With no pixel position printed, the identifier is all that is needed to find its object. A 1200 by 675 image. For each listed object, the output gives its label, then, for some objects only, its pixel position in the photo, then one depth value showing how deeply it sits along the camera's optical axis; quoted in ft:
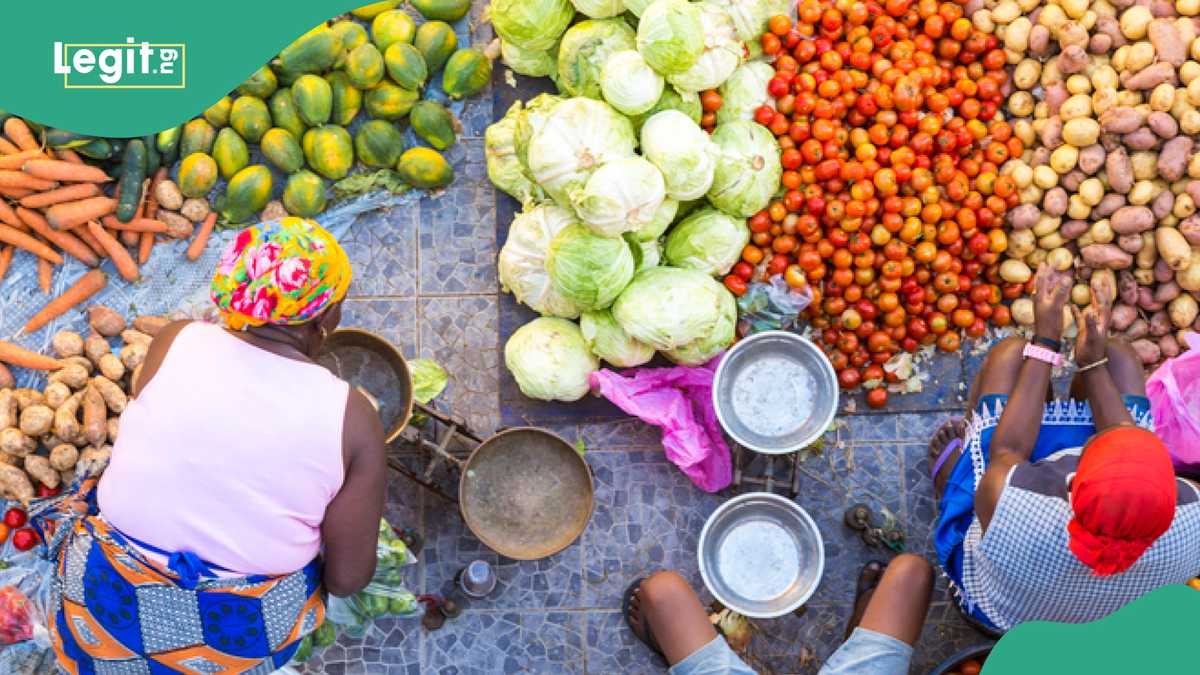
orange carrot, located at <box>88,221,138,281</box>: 11.64
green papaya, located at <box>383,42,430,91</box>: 11.68
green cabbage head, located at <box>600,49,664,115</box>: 10.47
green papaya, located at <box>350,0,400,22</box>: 12.07
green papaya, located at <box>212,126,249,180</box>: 11.66
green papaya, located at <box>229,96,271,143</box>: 11.59
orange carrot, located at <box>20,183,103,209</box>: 11.48
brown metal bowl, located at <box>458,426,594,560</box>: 10.83
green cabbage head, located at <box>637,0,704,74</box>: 10.36
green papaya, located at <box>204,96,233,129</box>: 11.64
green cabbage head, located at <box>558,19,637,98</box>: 10.91
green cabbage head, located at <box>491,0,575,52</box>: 11.09
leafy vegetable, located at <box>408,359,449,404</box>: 11.40
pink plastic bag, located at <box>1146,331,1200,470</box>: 9.83
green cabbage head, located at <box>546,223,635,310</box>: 10.36
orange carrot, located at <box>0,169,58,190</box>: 11.35
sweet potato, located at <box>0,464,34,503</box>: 10.79
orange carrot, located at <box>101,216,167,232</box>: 11.68
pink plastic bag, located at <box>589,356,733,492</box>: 11.33
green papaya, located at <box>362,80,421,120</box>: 11.85
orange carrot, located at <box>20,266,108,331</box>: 11.66
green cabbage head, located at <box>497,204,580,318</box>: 10.93
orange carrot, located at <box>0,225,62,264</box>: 11.60
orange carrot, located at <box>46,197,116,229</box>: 11.41
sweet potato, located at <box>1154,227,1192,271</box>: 10.84
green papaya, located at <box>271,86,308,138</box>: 11.70
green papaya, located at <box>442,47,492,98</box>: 11.93
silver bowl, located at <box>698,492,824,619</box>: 10.86
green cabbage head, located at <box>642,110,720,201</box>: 10.48
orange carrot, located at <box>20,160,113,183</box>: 11.30
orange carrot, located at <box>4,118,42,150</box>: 11.45
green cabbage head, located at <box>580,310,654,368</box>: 11.02
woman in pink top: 7.20
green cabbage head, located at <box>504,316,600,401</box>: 11.16
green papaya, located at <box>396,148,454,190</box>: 11.89
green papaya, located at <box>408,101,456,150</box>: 11.82
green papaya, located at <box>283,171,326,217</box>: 11.74
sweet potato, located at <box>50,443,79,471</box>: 10.76
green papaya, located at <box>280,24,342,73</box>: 11.54
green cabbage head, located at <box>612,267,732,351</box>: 10.59
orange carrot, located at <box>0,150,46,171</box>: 11.39
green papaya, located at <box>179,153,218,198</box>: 11.58
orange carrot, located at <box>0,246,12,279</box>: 11.76
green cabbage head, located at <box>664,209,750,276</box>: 11.12
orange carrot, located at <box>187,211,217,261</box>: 11.84
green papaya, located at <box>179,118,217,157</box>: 11.66
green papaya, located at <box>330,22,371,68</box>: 11.76
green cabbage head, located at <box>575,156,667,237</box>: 10.04
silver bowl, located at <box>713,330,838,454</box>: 10.96
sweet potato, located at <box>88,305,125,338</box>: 11.50
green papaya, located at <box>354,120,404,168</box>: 11.78
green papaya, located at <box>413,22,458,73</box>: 11.93
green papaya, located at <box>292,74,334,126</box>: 11.57
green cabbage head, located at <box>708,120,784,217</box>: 10.98
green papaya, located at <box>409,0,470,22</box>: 12.05
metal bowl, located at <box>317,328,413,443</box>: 10.57
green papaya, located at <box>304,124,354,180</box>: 11.70
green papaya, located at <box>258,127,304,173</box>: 11.60
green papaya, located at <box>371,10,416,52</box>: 11.85
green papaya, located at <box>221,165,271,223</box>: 11.61
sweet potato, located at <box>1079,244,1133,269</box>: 11.10
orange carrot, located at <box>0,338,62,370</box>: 11.31
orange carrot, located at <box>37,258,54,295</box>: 11.74
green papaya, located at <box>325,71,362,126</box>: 11.83
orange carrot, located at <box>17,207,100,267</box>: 11.60
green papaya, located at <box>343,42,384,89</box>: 11.62
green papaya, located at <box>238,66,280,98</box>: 11.60
